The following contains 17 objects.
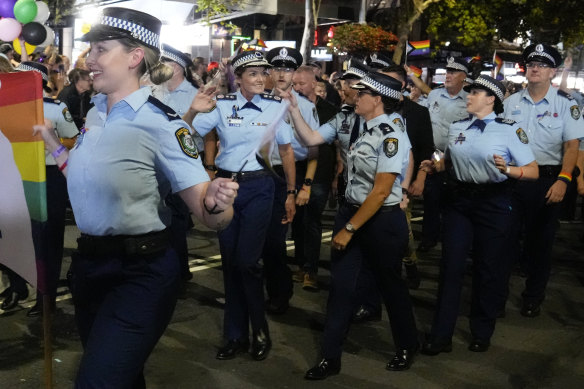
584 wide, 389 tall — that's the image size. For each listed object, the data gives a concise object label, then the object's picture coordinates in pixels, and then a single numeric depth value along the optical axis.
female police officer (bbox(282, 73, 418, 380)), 5.27
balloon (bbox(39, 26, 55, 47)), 13.23
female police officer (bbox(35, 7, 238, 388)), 3.30
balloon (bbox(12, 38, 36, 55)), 13.11
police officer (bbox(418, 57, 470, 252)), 9.45
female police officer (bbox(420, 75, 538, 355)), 5.92
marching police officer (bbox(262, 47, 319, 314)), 6.86
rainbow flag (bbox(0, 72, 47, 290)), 3.73
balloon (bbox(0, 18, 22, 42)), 12.35
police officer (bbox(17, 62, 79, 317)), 6.32
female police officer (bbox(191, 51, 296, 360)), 5.79
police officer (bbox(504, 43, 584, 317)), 7.25
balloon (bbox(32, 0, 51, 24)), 13.19
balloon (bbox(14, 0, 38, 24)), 12.88
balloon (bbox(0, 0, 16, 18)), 12.98
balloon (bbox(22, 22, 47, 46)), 12.83
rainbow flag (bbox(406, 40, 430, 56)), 16.89
